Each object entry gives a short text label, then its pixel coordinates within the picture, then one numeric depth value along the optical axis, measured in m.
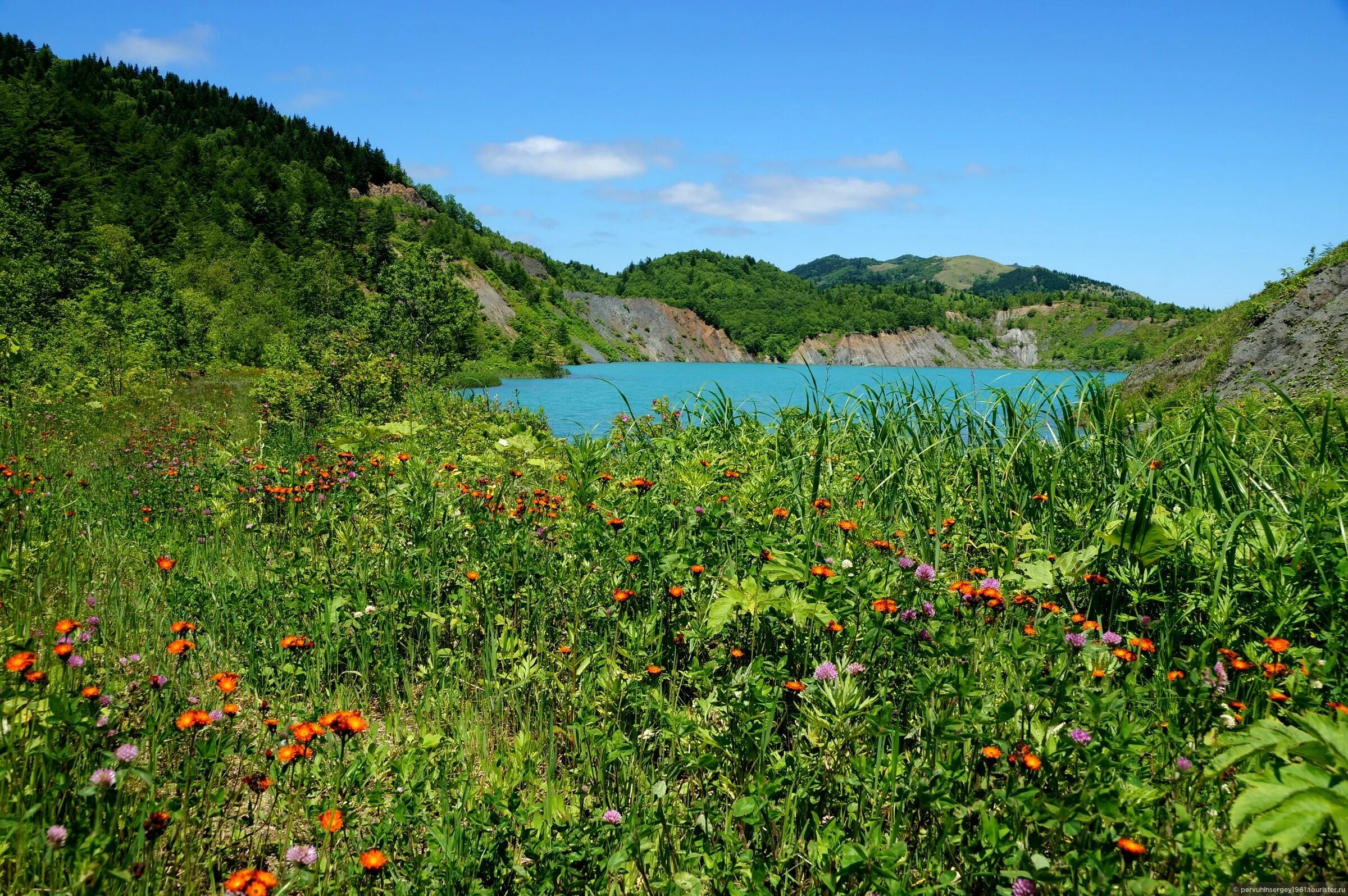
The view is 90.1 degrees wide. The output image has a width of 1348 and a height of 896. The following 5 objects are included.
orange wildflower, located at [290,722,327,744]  1.59
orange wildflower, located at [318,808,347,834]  1.53
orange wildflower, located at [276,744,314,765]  1.65
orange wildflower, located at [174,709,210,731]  1.60
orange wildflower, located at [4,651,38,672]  1.58
